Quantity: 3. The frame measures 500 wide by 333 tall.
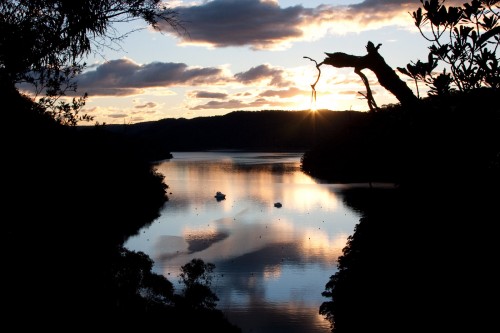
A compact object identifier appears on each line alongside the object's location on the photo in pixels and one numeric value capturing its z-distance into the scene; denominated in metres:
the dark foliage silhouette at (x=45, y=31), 6.38
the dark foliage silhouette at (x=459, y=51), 3.66
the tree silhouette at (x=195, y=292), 23.20
